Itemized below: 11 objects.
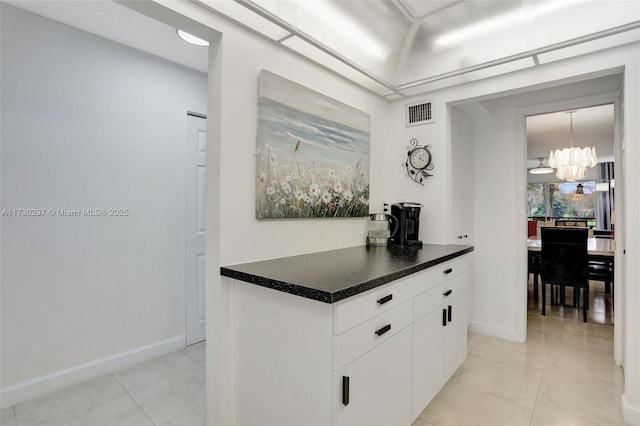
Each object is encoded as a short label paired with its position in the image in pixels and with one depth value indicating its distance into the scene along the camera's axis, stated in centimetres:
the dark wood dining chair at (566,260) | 359
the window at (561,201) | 888
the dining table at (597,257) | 361
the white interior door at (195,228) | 283
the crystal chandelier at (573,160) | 457
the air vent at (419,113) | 274
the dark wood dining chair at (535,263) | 438
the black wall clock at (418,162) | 274
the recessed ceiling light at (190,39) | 219
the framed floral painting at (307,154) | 181
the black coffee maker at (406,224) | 261
